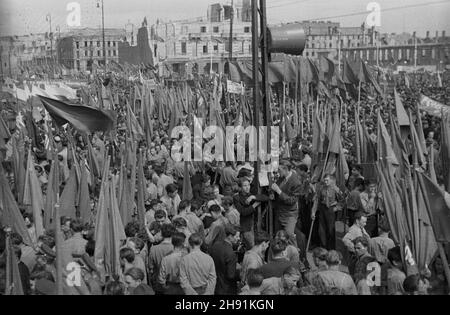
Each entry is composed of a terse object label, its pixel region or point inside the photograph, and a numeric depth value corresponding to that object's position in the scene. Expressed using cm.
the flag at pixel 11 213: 841
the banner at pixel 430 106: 1898
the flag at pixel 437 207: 732
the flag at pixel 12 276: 652
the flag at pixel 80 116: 1253
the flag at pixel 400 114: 1258
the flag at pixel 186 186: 1162
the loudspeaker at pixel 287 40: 998
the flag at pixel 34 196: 950
